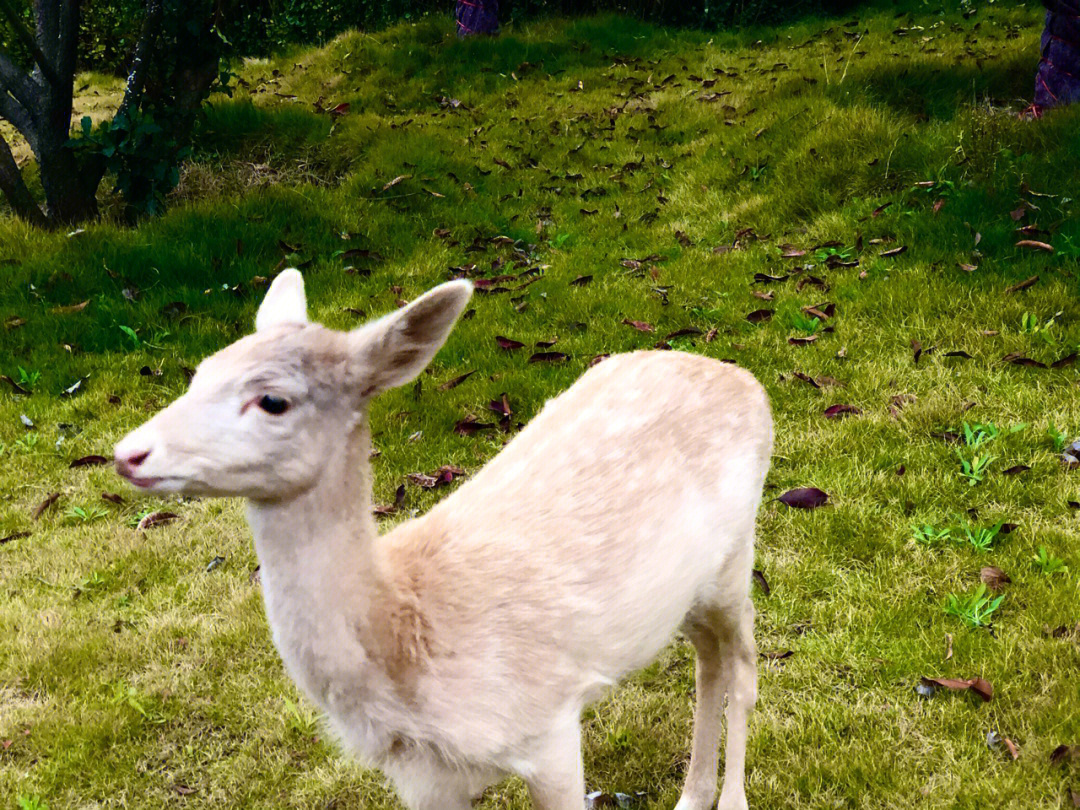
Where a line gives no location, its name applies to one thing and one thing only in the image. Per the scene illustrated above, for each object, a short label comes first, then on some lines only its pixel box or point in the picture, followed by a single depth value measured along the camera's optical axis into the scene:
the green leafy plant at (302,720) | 3.39
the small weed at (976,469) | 4.29
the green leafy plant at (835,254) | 6.76
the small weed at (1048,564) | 3.62
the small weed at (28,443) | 5.34
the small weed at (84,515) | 4.76
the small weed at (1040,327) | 5.26
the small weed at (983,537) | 3.86
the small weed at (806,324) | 5.93
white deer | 2.07
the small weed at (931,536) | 3.97
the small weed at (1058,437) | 4.41
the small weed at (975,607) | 3.48
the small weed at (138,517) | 4.74
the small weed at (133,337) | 6.34
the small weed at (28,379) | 5.99
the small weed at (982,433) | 4.53
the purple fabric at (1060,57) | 7.43
